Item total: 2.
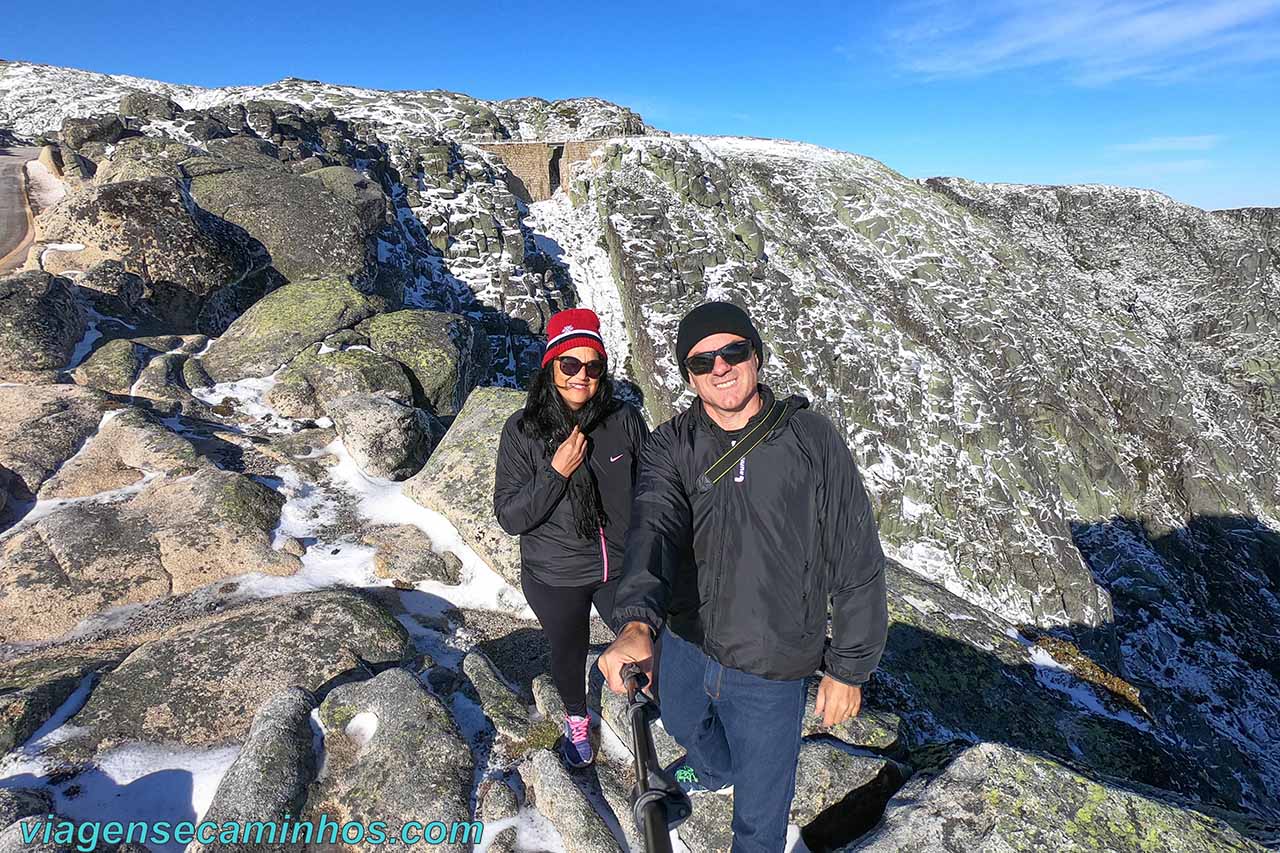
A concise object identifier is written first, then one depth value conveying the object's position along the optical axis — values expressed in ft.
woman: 13.34
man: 9.77
